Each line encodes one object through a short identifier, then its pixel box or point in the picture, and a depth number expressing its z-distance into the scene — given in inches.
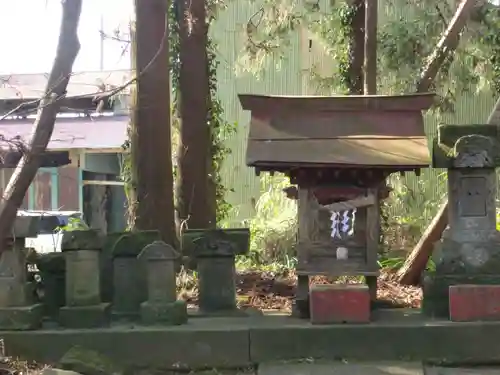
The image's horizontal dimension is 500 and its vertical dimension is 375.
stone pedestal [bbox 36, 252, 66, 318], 273.9
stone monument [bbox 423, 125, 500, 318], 264.8
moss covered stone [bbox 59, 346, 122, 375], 239.5
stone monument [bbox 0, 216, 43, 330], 256.7
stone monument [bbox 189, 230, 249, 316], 280.7
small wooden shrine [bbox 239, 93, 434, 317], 265.0
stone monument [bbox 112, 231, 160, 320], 275.3
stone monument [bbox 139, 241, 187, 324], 264.1
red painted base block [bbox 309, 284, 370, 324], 259.8
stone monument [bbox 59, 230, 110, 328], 260.7
